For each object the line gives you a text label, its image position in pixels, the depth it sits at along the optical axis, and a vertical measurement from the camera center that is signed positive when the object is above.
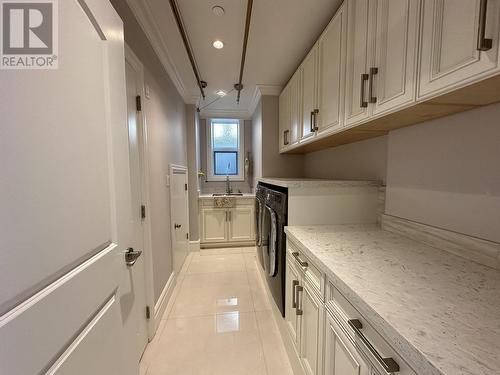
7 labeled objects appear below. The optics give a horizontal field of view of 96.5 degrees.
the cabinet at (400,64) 0.67 +0.43
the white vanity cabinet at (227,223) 3.50 -0.81
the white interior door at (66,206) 0.43 -0.09
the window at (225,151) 4.23 +0.39
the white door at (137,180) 1.40 -0.06
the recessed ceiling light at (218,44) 1.87 +1.09
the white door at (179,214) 2.39 -0.51
